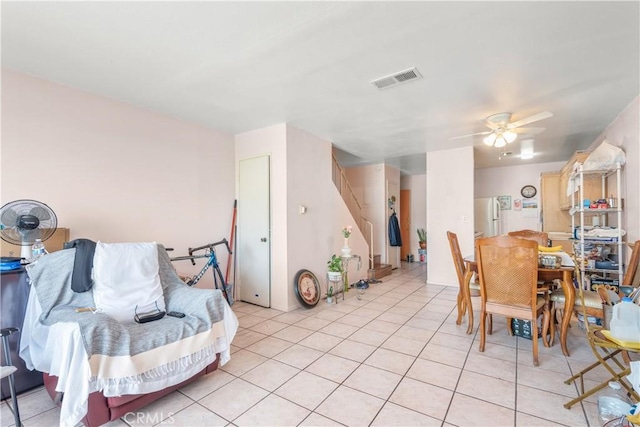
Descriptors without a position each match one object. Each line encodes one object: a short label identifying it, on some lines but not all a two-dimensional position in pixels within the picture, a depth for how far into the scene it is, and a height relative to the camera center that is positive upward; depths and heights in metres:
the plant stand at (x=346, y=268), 4.78 -0.93
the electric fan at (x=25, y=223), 2.19 -0.04
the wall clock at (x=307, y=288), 3.95 -1.03
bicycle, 3.49 -0.59
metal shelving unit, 3.42 -0.02
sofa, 1.61 -0.80
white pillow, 2.23 -0.52
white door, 4.07 -0.23
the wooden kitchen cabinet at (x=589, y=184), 4.15 +0.42
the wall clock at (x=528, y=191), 6.73 +0.52
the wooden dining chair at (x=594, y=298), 2.56 -0.79
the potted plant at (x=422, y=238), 8.09 -0.66
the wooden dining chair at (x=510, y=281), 2.53 -0.62
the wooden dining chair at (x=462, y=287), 3.16 -0.82
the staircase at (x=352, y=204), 5.33 +0.21
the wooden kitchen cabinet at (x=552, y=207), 5.44 +0.12
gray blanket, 1.72 -0.68
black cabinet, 2.05 -0.67
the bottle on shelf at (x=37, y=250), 2.25 -0.26
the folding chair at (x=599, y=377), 1.74 -1.08
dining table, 2.61 -0.67
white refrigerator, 6.80 -0.08
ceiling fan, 3.52 +1.08
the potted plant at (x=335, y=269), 4.35 -0.83
